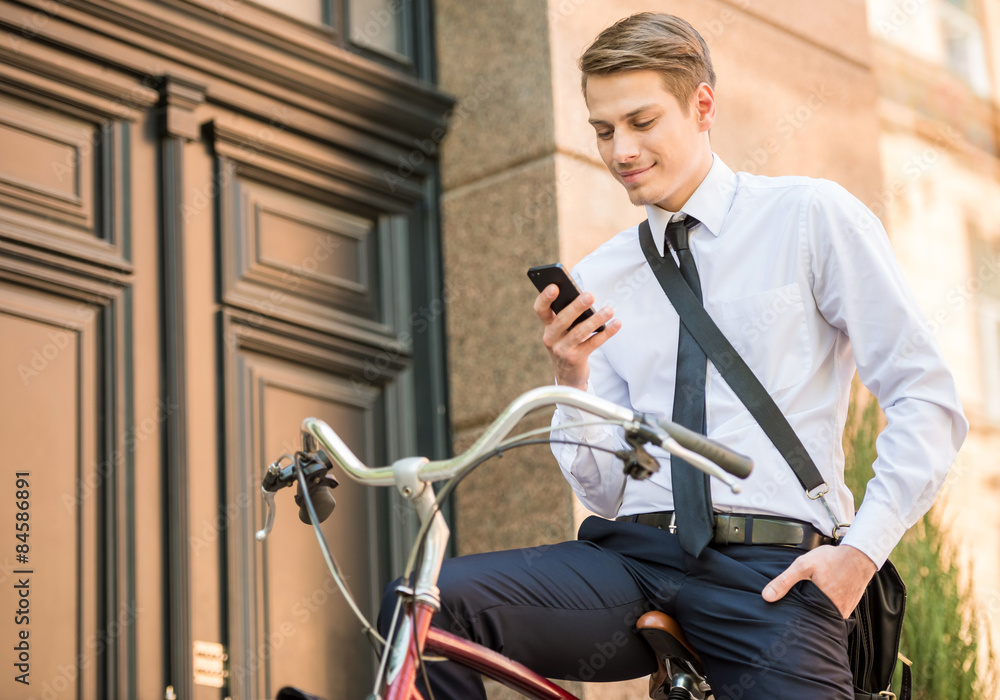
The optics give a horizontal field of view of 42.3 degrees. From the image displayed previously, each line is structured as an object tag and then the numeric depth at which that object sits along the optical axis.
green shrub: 4.75
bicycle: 2.08
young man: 2.61
